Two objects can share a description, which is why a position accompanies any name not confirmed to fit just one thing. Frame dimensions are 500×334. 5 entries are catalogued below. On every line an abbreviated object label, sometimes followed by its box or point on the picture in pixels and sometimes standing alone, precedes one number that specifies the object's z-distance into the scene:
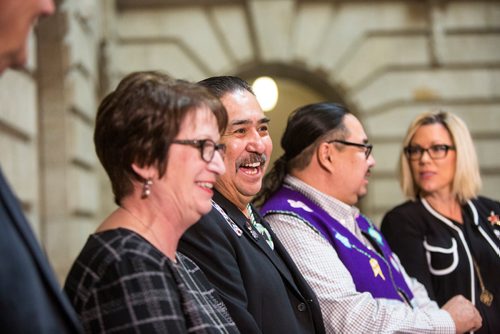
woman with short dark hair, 1.92
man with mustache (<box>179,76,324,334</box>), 2.59
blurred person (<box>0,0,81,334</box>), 1.56
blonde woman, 4.03
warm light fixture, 10.68
